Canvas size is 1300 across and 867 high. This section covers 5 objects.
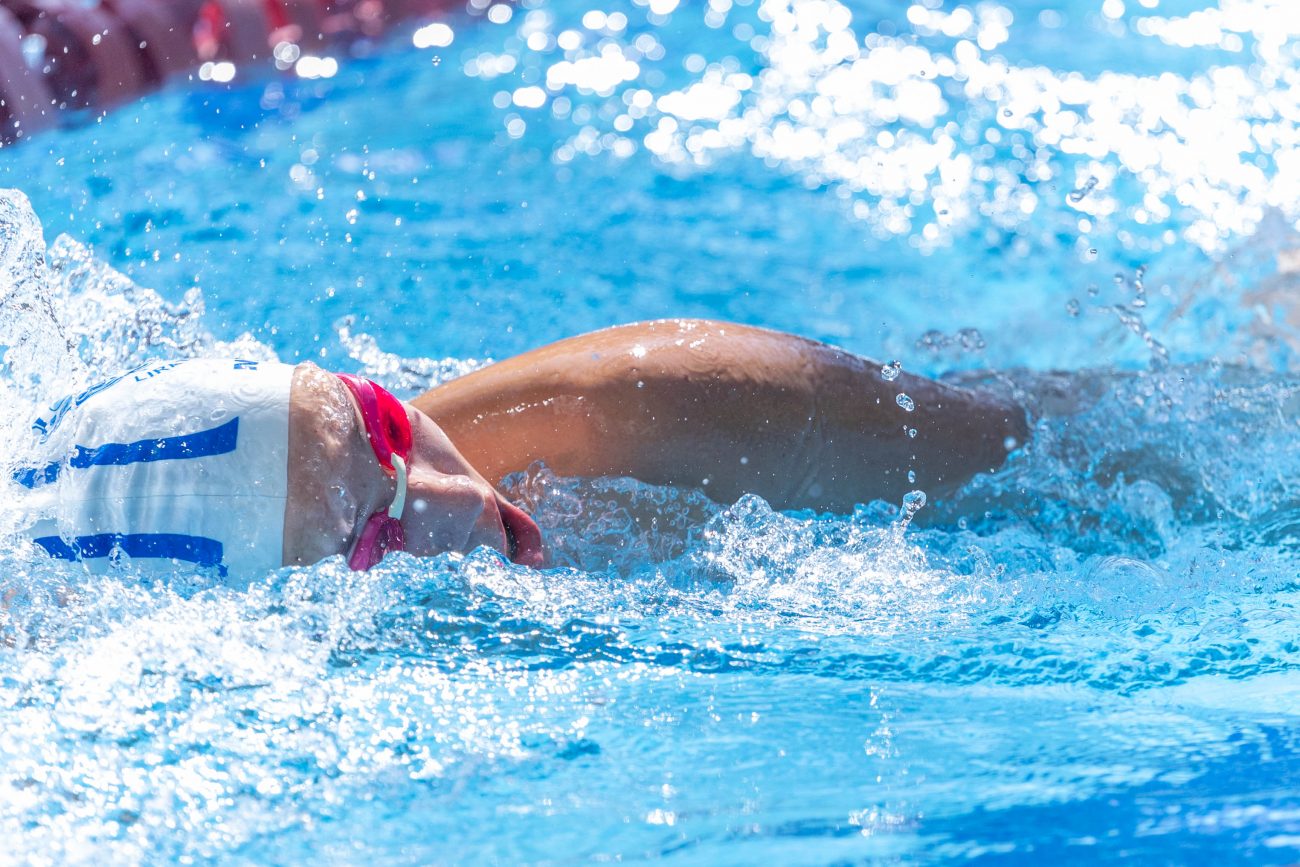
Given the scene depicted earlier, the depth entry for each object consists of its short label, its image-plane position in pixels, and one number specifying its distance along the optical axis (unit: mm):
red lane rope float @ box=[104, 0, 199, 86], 8453
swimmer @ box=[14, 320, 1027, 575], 2916
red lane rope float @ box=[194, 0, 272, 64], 8687
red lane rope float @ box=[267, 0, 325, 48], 8969
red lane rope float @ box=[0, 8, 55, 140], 7719
